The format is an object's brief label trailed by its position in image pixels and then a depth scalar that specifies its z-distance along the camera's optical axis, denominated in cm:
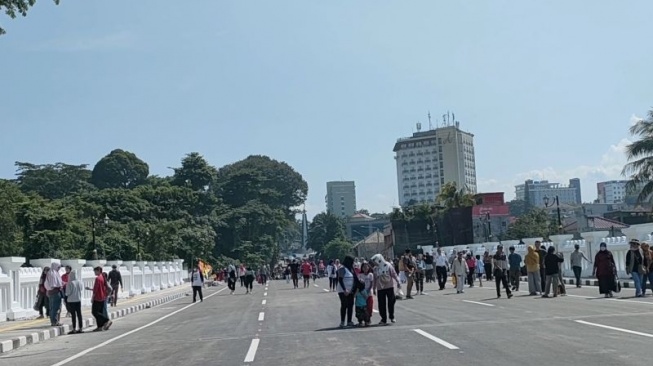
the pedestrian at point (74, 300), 2264
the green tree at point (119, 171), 12306
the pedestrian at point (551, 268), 2583
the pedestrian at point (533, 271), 2730
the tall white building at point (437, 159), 18425
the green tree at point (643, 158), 5216
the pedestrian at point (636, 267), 2445
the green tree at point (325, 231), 14688
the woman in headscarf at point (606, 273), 2499
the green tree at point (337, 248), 13021
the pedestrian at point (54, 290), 2388
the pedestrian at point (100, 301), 2252
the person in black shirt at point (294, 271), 4927
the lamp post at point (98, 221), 6824
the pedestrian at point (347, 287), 1919
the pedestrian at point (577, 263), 3216
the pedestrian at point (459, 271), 3206
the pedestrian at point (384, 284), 1916
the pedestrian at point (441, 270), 3644
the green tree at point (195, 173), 10712
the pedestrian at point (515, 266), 3088
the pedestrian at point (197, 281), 3812
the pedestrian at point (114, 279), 3284
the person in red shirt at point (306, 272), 5034
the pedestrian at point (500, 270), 2727
